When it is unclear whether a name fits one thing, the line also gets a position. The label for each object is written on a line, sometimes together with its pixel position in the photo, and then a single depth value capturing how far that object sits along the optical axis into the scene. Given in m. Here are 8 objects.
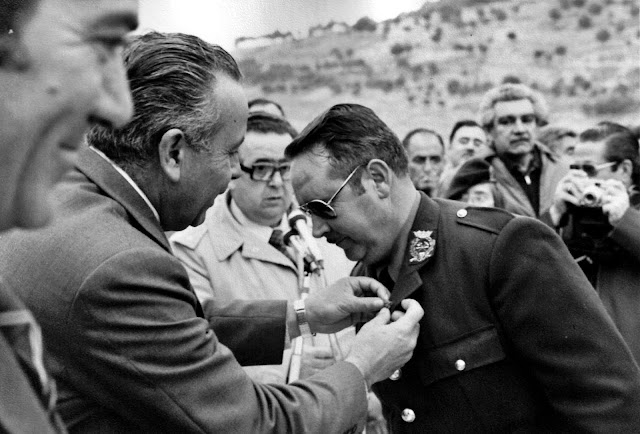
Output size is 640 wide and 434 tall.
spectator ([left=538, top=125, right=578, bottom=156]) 6.88
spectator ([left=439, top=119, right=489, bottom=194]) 6.68
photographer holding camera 3.84
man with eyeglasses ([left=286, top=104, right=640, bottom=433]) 2.42
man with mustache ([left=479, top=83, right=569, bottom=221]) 5.09
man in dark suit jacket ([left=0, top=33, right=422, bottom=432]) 1.88
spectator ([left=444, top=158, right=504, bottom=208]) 5.03
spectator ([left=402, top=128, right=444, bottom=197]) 5.92
